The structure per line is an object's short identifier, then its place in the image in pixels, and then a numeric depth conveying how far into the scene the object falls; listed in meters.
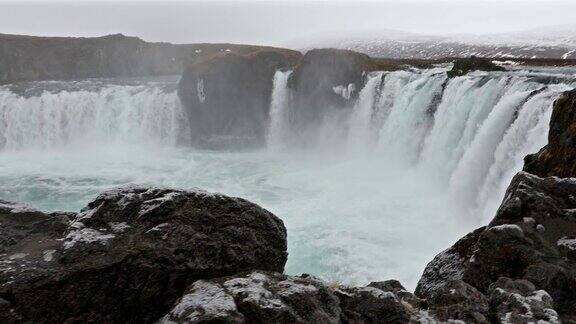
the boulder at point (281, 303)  5.33
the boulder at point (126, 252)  5.43
